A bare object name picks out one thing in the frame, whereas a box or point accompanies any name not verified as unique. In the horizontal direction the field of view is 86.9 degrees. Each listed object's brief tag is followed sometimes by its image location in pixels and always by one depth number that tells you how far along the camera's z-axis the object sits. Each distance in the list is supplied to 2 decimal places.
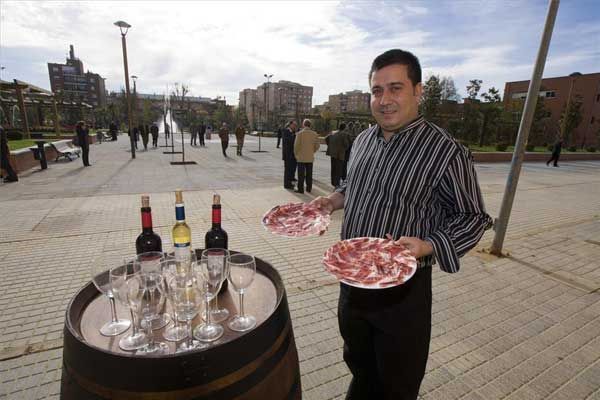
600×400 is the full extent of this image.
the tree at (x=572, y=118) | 37.38
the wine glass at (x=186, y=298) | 1.36
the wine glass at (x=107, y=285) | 1.39
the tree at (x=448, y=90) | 33.91
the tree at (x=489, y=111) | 31.41
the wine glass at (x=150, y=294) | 1.36
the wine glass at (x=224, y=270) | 1.50
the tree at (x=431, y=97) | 28.17
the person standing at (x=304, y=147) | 8.77
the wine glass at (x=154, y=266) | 1.42
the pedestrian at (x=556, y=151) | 19.55
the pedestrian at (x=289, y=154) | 9.47
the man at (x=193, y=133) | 26.45
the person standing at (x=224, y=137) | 18.95
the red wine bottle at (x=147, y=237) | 1.73
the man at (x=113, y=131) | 28.64
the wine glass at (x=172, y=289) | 1.36
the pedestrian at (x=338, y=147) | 9.27
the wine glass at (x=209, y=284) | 1.37
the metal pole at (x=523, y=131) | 4.32
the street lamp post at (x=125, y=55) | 15.11
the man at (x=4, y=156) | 8.76
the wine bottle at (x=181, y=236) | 1.62
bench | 15.02
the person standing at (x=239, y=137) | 19.38
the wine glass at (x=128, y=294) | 1.33
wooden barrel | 1.08
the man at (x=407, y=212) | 1.61
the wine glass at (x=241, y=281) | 1.45
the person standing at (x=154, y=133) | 25.30
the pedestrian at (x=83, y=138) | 12.73
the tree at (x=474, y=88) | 31.62
